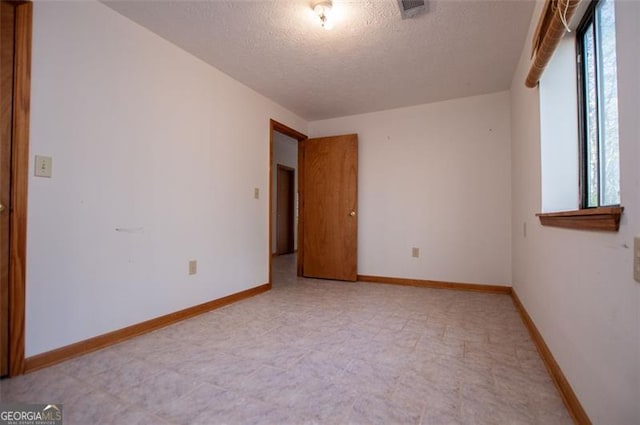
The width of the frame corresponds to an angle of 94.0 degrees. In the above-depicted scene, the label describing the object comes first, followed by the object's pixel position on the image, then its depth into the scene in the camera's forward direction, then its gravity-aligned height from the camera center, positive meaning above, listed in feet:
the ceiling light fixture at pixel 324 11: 6.07 +4.28
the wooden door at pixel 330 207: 12.66 +0.37
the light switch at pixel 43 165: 5.29 +0.85
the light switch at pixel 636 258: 2.55 -0.35
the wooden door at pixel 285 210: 21.02 +0.35
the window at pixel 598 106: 3.92 +1.65
